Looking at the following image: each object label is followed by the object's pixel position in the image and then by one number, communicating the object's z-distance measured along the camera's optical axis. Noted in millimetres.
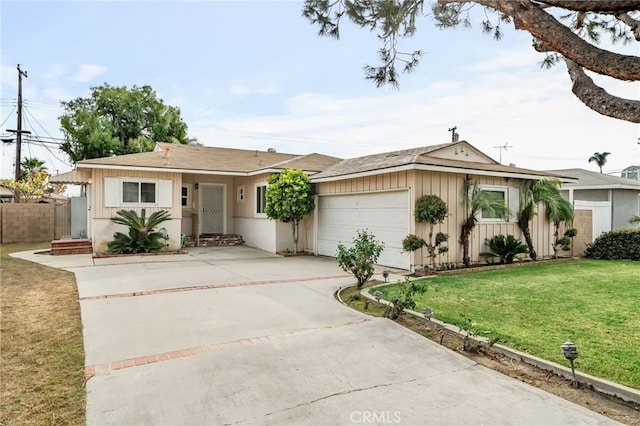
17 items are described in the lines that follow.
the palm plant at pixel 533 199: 11445
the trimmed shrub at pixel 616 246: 12062
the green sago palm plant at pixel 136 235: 12508
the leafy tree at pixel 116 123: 26500
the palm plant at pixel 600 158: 40219
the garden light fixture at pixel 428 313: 5062
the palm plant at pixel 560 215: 11469
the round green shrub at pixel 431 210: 9156
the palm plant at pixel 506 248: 10648
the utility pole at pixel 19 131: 22234
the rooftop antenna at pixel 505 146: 22022
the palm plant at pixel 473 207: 10109
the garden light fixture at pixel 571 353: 3343
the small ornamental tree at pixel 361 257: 7020
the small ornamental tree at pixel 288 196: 12609
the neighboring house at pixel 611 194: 16031
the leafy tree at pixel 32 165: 30591
